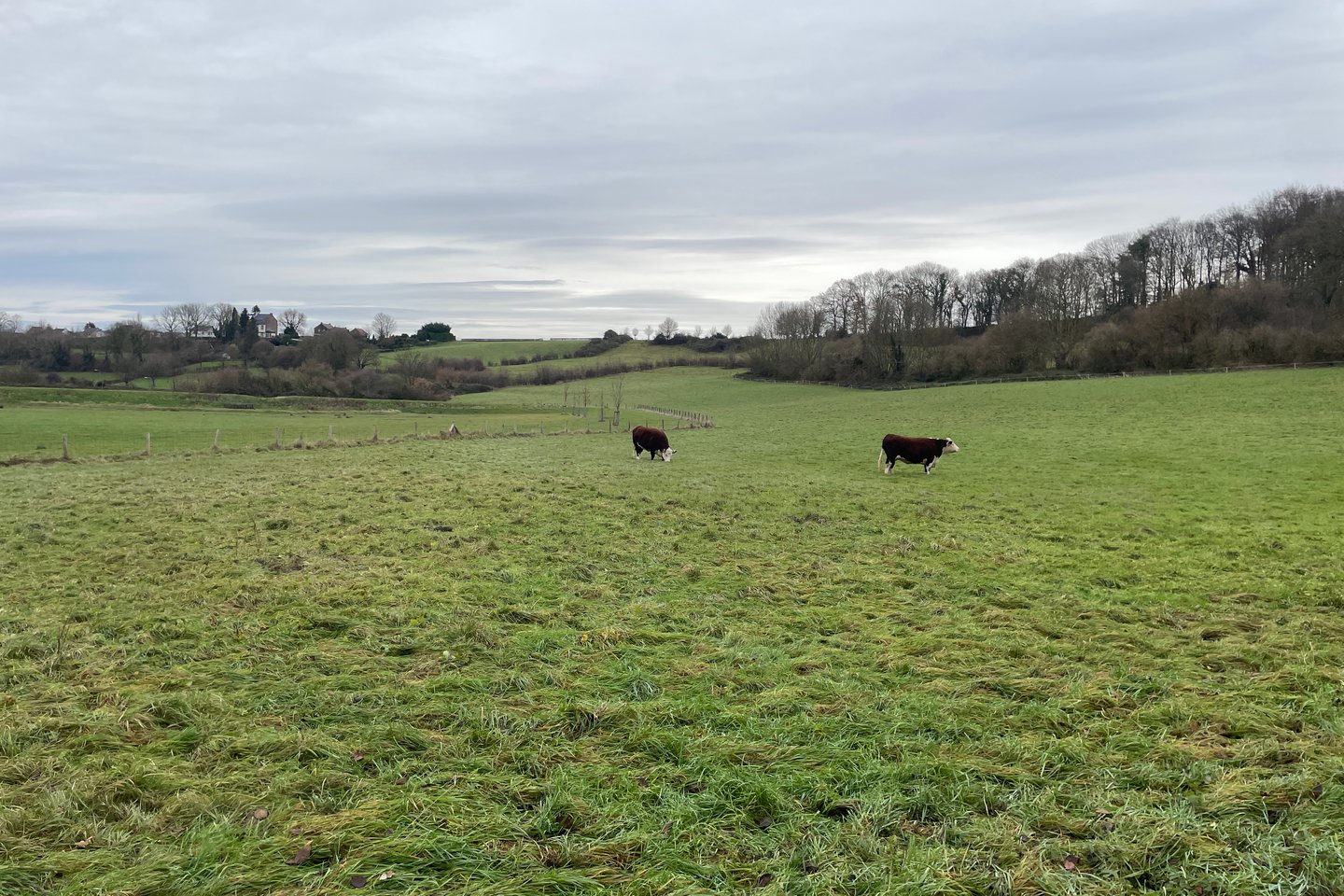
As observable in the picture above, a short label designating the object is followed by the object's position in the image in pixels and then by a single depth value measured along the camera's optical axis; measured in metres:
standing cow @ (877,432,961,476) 22.61
